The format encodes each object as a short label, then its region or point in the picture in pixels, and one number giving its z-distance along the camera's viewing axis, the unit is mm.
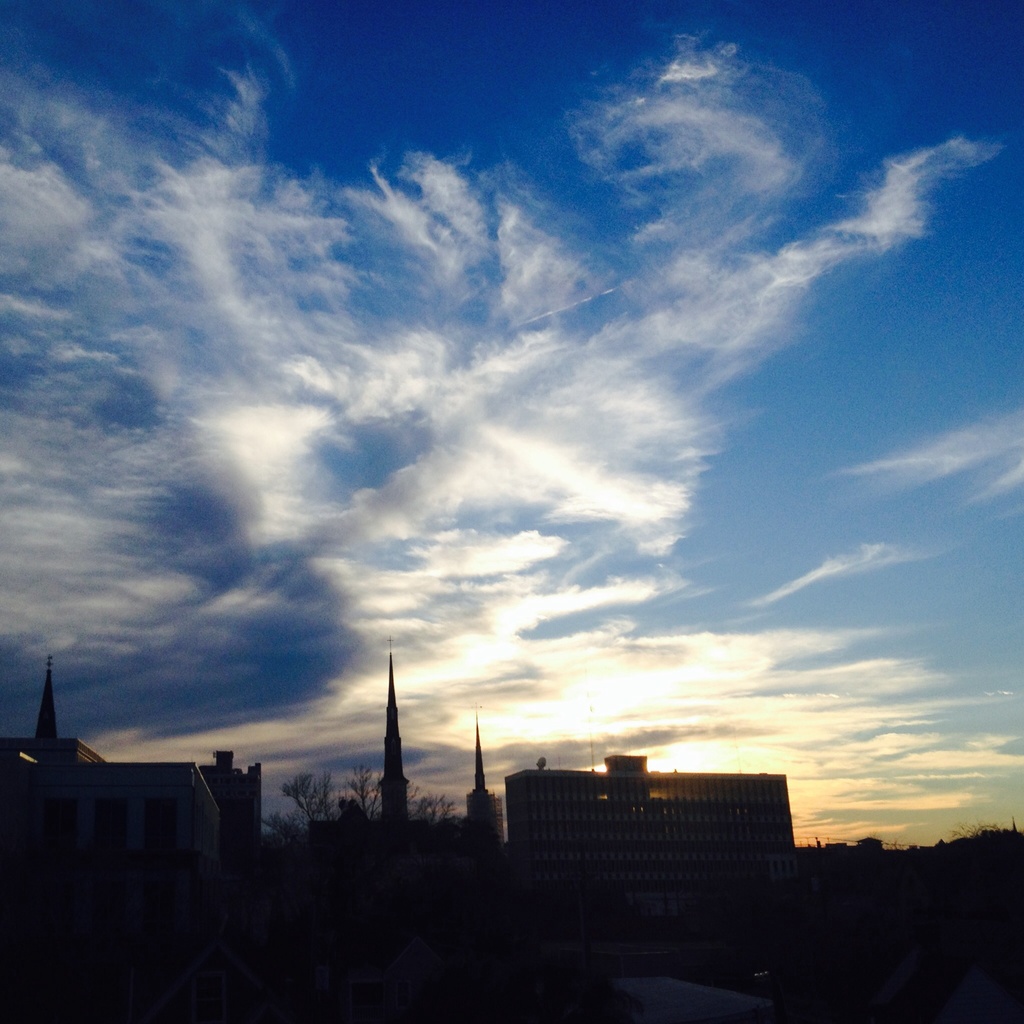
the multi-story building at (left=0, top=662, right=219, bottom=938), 63219
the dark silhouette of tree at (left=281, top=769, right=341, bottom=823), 98750
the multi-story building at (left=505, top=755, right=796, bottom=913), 188375
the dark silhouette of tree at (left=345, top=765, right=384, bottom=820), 105544
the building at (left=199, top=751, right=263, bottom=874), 183750
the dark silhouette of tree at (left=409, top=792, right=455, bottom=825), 120694
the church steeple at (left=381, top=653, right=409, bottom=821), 122000
